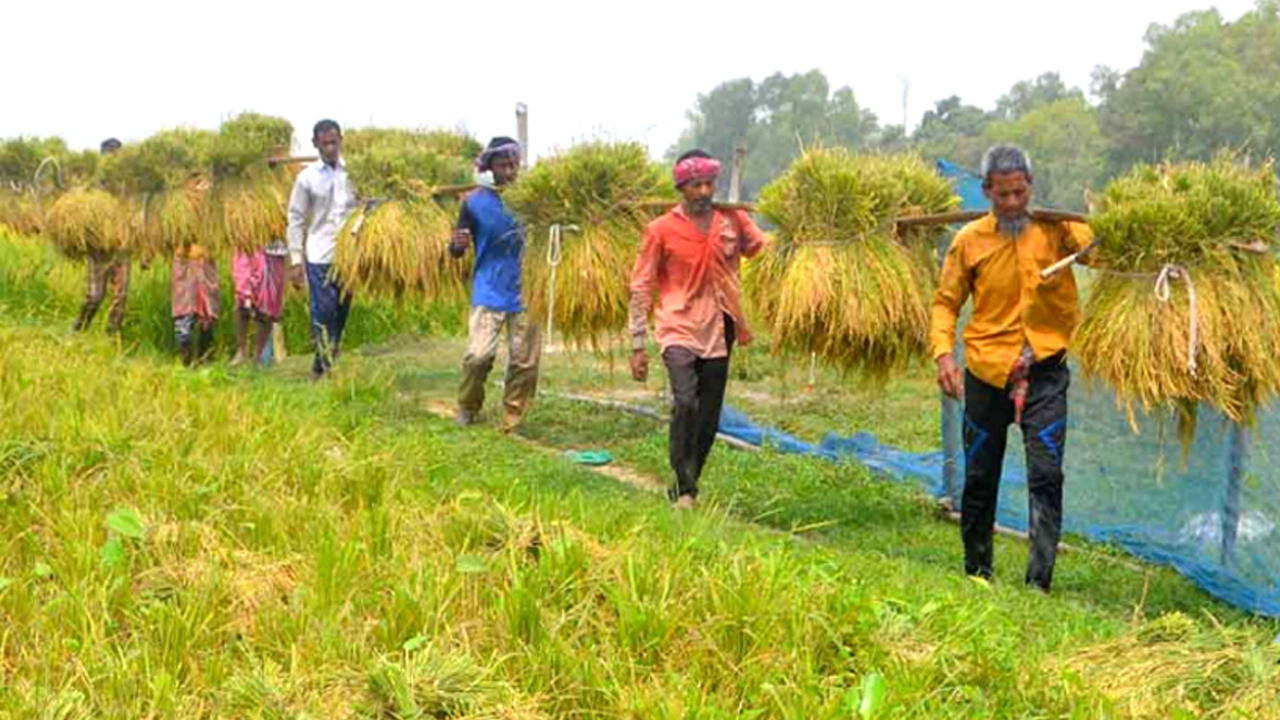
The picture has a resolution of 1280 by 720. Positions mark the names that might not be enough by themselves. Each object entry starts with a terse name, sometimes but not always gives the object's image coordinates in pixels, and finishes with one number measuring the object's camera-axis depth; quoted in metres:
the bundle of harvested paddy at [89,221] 10.48
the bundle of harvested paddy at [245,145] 9.54
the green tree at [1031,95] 58.88
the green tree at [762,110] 55.34
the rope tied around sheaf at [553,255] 6.94
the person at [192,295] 10.33
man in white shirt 8.78
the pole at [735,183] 7.38
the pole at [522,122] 10.65
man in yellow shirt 4.82
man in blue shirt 7.59
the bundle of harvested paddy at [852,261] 5.60
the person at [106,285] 10.95
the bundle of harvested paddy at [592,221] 6.87
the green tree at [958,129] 43.41
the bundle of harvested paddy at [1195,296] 4.41
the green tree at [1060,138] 30.56
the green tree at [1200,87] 34.72
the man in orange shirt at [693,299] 5.93
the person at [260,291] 10.23
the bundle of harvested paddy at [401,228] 8.19
